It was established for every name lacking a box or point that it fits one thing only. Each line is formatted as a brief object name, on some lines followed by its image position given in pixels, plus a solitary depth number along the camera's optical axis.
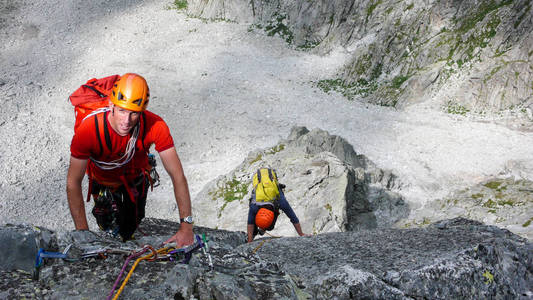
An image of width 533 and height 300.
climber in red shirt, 5.01
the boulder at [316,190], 13.38
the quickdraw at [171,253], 4.03
